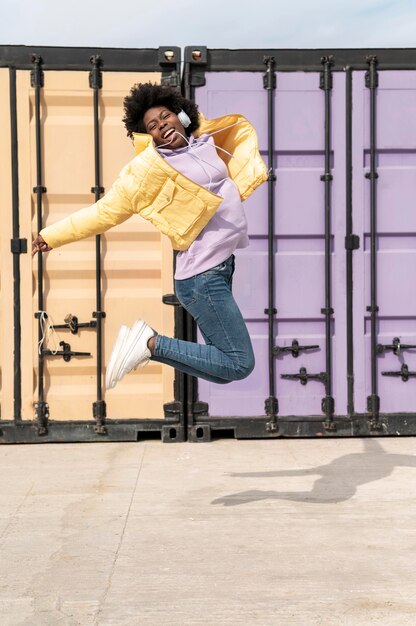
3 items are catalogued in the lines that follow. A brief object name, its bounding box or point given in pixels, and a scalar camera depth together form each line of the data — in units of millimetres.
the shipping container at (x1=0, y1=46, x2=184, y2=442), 7137
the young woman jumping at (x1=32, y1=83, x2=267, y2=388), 4168
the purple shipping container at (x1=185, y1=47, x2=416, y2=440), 7223
